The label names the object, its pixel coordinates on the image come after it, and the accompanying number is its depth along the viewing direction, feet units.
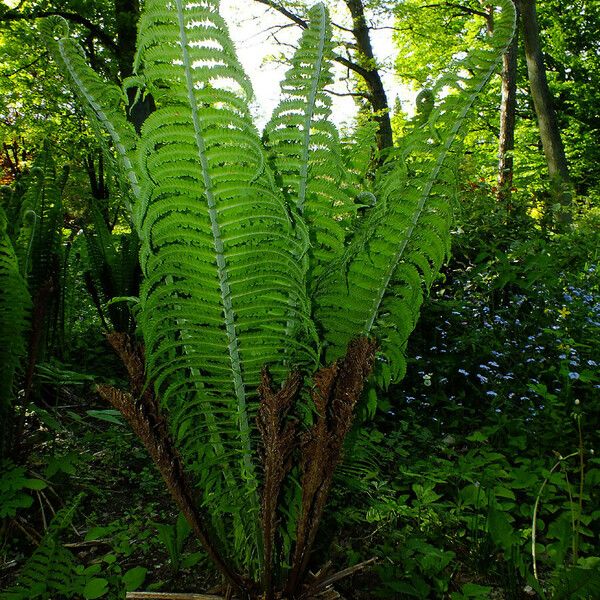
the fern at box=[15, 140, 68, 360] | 6.23
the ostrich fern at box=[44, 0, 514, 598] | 2.99
